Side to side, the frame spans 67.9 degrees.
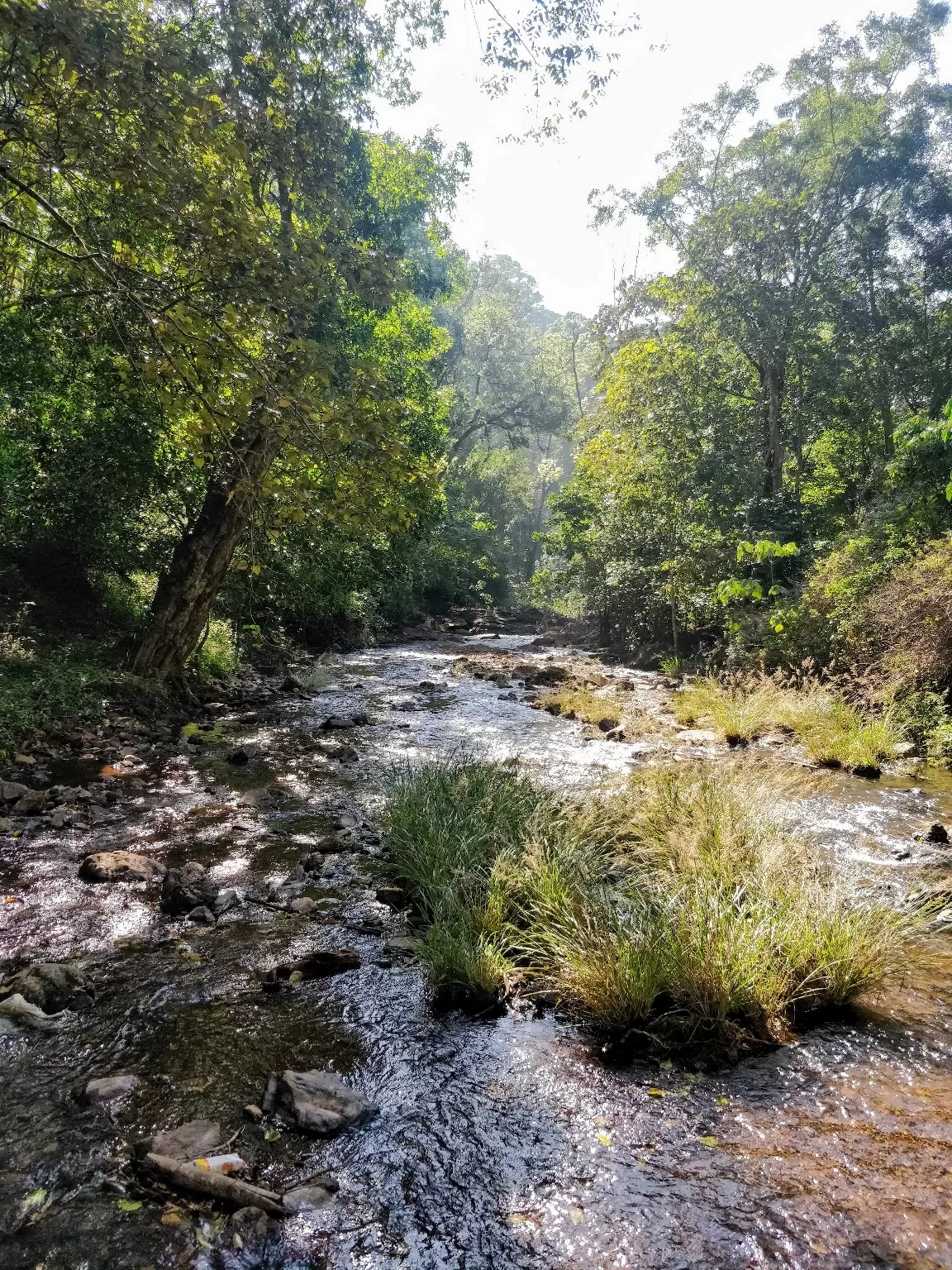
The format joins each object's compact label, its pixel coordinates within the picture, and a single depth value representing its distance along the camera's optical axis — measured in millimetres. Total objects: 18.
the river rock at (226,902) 4565
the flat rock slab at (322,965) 3855
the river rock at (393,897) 4895
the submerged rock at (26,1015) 3201
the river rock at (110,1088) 2766
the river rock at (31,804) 5864
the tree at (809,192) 20688
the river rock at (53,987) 3338
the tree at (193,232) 4066
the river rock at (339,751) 8805
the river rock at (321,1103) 2721
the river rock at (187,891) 4473
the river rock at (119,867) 4801
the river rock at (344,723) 10445
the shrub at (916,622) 9922
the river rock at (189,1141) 2504
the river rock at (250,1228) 2195
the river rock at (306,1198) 2350
